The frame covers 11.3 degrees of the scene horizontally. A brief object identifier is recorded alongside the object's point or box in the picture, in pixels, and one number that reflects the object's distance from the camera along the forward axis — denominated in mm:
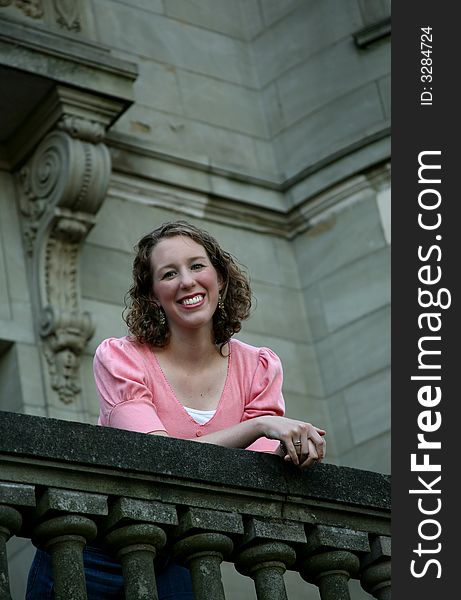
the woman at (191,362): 6272
